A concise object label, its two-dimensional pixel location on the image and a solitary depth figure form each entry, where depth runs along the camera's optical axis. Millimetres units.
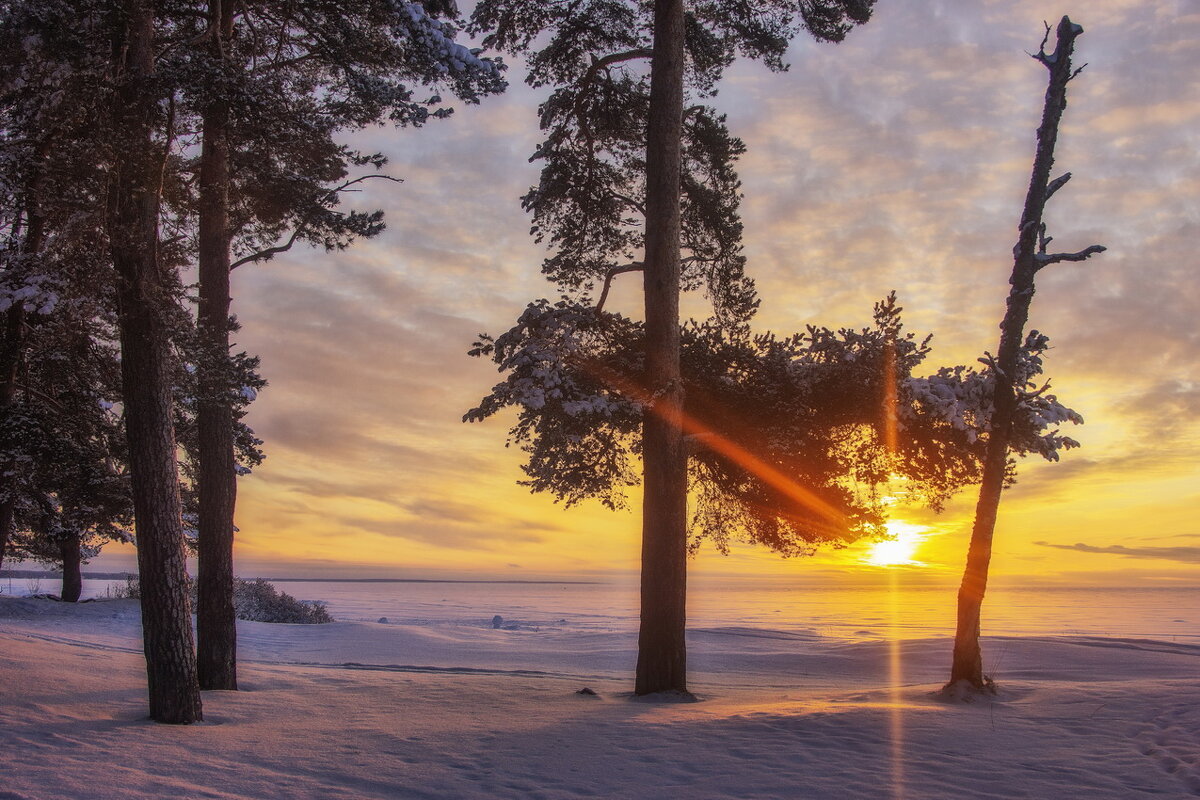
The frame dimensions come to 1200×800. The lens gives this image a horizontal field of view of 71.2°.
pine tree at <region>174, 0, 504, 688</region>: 9641
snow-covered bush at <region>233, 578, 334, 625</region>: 29562
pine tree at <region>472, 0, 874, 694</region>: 12328
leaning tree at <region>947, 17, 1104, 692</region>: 12250
